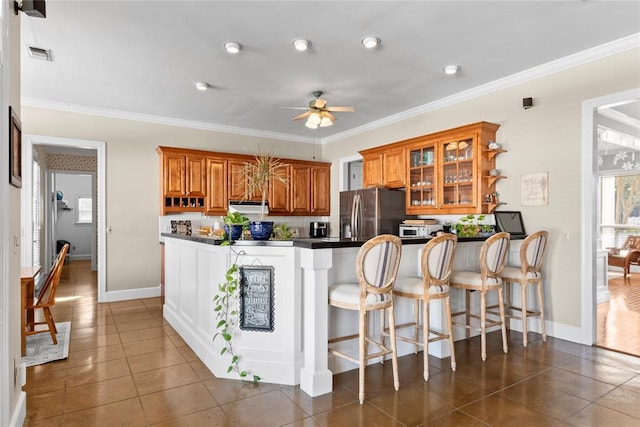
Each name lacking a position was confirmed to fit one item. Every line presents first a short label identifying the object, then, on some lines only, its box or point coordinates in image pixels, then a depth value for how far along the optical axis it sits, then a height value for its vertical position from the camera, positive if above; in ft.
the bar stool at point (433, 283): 9.37 -1.85
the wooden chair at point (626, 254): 21.79 -2.52
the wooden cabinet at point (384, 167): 18.17 +2.35
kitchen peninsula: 8.70 -2.53
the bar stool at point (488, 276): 10.89 -1.93
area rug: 10.76 -4.21
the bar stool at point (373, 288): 8.36 -1.72
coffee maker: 24.27 -1.05
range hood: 20.93 +0.40
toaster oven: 16.70 -0.78
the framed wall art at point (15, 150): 6.83 +1.26
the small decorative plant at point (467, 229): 13.33 -0.61
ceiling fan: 13.66 +3.73
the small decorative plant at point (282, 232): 10.56 -0.55
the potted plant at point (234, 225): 9.75 -0.31
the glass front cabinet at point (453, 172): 14.55 +1.74
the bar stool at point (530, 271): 11.93 -1.94
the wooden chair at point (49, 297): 11.80 -2.68
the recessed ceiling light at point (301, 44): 11.23 +5.16
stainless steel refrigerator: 17.97 +0.08
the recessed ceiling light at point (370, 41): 11.09 +5.16
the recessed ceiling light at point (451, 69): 13.17 +5.14
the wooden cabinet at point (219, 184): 19.19 +1.64
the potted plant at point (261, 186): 9.86 +0.74
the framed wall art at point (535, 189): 13.15 +0.85
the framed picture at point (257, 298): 9.34 -2.16
